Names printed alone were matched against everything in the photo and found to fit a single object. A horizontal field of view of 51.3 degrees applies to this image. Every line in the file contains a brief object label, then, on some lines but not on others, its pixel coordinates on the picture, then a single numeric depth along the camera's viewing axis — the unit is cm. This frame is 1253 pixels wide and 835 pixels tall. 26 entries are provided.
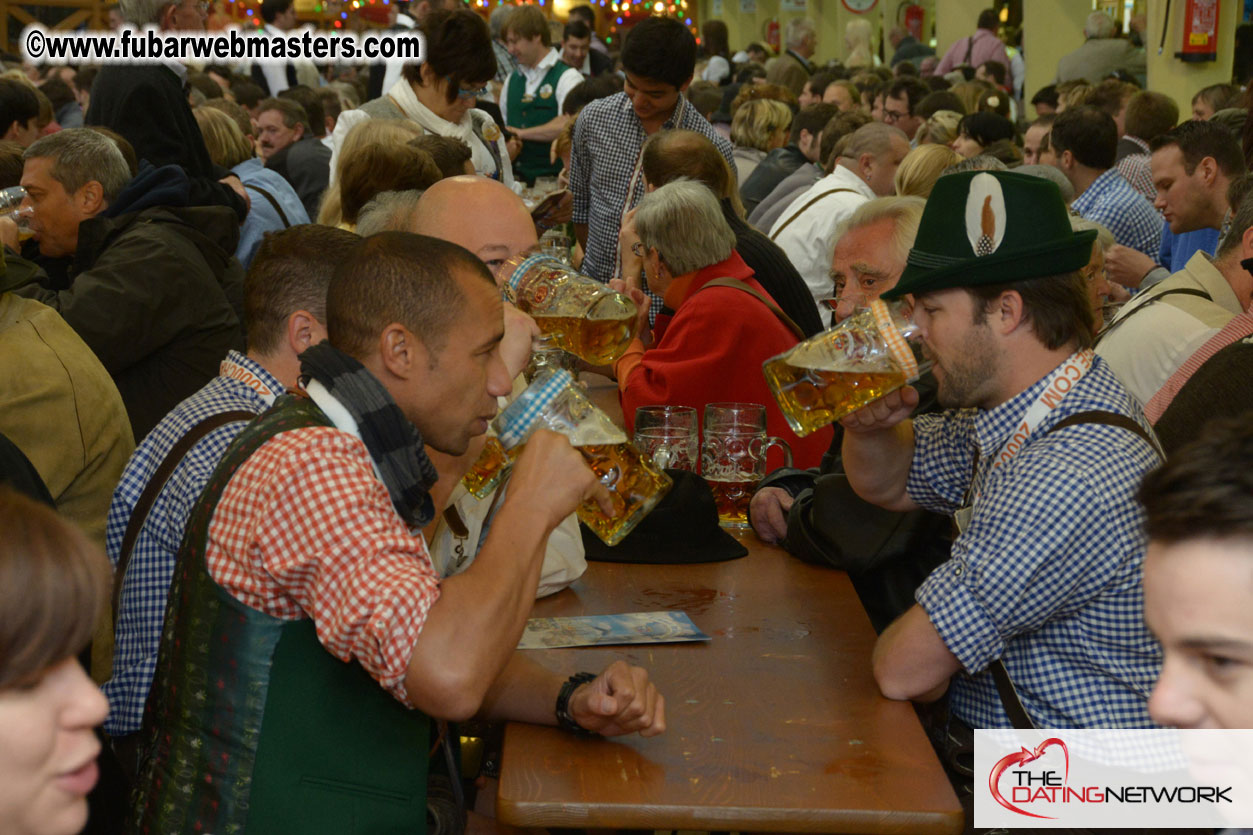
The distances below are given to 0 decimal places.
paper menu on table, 202
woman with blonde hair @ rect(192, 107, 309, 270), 491
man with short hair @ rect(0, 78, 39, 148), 497
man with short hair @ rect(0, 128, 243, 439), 325
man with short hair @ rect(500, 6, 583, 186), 831
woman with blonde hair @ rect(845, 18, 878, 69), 1316
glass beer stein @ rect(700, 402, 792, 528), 276
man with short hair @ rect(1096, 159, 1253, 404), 318
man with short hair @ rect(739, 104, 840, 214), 662
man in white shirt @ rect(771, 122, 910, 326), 518
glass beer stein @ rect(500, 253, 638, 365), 236
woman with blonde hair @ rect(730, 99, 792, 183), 724
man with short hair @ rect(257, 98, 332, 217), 653
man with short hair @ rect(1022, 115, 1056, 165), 615
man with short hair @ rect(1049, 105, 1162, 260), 536
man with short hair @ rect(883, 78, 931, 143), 816
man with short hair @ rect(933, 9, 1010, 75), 1169
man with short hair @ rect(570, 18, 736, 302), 477
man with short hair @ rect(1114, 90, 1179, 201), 626
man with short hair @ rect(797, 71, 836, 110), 934
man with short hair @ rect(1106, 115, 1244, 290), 460
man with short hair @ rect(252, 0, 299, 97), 957
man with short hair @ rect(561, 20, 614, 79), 1023
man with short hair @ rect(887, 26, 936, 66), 1359
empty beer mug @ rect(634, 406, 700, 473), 273
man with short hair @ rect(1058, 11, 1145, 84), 1002
